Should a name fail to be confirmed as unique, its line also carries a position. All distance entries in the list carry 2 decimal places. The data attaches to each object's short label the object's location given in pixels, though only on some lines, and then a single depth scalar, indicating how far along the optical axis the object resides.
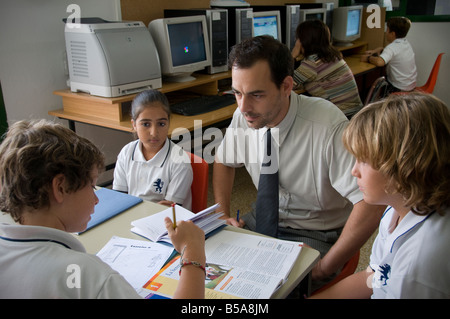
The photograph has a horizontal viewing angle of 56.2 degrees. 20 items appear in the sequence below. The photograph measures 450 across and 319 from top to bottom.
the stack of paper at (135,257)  1.11
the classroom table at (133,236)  1.10
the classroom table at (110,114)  2.39
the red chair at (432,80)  4.34
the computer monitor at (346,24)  4.67
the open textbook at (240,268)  1.03
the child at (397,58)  4.42
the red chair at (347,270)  1.39
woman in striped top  3.28
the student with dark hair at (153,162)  1.79
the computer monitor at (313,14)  4.09
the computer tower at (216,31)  3.00
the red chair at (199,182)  1.78
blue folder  1.42
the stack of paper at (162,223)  1.29
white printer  2.34
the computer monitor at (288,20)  3.80
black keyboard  2.63
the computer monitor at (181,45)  2.74
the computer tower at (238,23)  3.24
